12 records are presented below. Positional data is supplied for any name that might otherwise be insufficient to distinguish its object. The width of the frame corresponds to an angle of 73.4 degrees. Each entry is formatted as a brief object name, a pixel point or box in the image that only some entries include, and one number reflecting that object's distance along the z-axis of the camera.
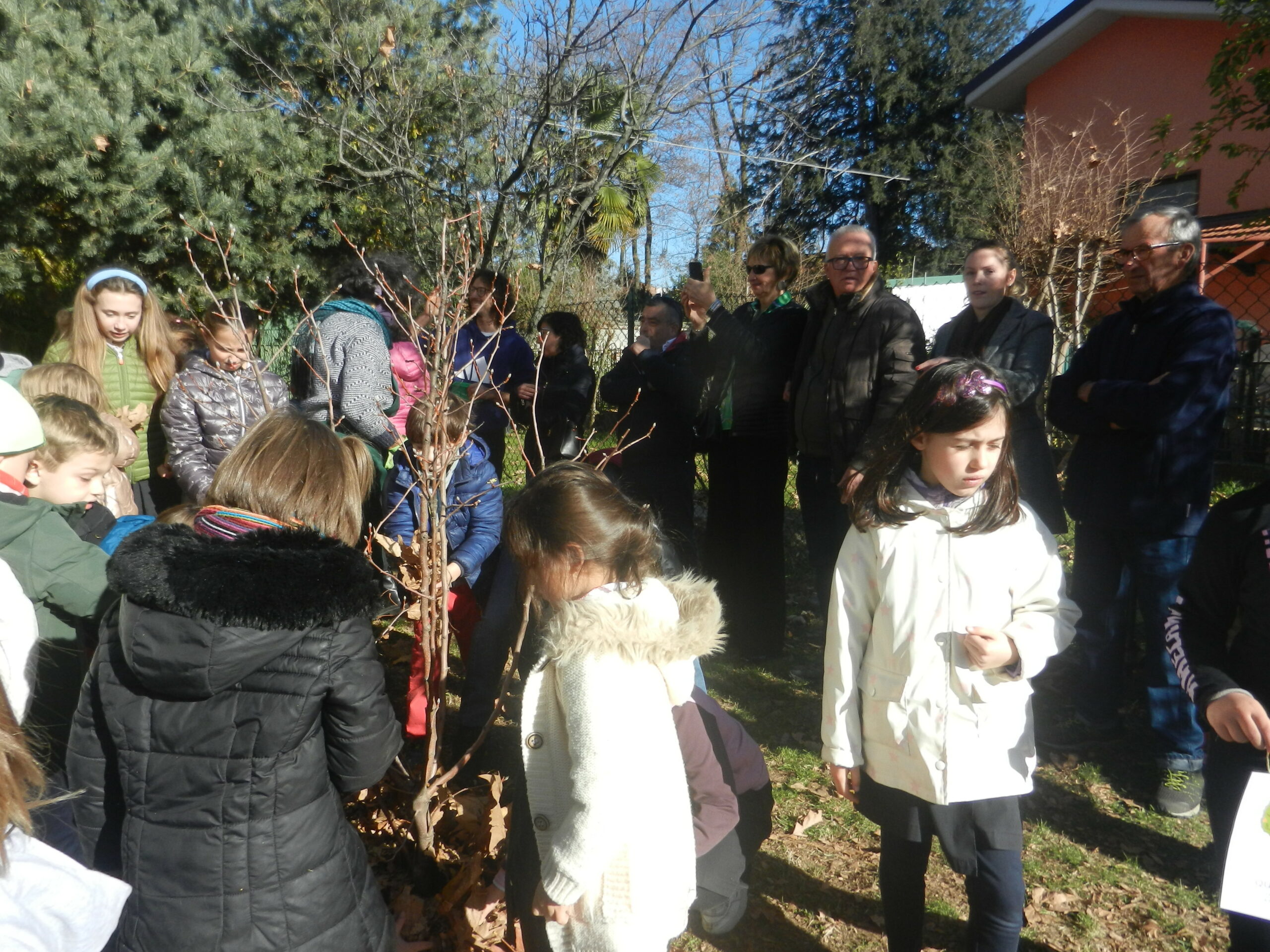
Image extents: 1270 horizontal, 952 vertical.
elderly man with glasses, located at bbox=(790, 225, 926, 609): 3.47
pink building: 9.74
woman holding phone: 4.07
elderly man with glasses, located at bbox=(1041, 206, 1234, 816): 3.01
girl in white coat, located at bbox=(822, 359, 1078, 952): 1.95
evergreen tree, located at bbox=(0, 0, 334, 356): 6.46
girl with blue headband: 3.89
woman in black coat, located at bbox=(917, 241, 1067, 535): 3.49
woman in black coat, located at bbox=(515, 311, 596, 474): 4.88
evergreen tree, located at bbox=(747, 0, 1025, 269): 23.33
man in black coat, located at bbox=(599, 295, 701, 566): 4.27
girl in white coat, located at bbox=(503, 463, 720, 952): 1.63
